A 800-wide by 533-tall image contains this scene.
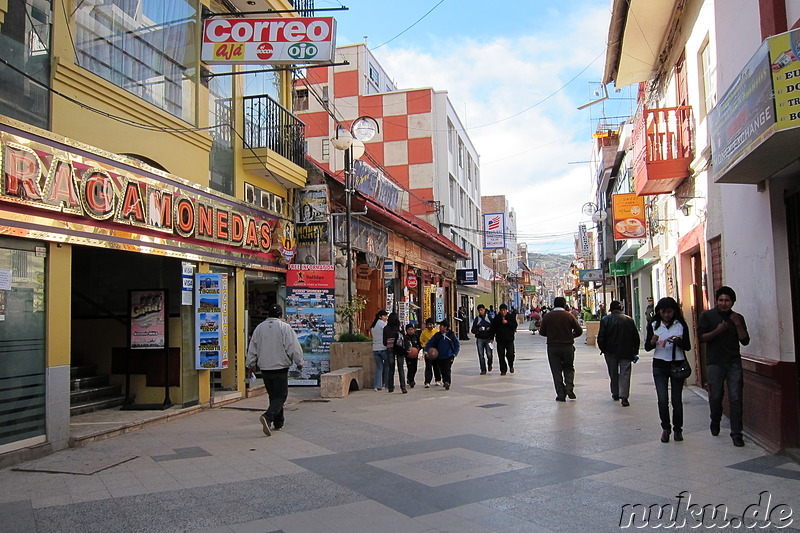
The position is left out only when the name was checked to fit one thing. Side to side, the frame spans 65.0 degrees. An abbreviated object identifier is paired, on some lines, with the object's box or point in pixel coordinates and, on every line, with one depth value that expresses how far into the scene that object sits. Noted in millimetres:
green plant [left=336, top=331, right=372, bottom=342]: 13219
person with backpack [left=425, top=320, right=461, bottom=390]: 12641
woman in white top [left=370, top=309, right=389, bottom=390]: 12523
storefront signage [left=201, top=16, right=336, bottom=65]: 10281
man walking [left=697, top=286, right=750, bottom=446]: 7098
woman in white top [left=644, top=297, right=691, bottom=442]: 7375
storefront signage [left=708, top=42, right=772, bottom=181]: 5505
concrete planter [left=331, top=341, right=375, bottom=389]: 13086
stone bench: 11844
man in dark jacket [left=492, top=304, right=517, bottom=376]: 14851
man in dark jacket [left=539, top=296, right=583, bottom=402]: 10664
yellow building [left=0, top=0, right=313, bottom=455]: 7242
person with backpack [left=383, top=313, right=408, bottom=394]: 12344
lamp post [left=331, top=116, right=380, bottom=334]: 13305
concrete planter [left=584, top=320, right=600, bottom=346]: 24402
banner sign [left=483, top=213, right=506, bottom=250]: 39594
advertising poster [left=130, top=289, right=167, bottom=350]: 10469
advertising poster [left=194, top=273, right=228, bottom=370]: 10656
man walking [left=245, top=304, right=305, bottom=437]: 8492
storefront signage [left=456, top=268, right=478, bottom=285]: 35781
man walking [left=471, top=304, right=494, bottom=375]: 15325
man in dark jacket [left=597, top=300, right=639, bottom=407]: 10220
